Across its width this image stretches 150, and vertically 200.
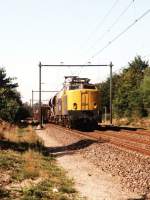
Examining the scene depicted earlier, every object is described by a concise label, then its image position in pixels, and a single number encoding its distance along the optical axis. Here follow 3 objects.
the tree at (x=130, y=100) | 57.38
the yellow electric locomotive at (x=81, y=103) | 36.44
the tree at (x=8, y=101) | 46.70
